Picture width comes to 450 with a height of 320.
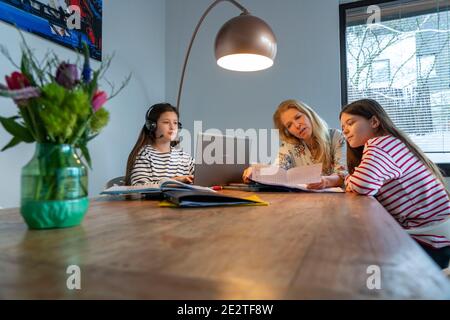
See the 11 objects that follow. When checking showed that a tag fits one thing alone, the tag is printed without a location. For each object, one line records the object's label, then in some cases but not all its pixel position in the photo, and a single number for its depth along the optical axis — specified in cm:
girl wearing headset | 182
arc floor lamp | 139
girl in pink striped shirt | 106
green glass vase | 53
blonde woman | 180
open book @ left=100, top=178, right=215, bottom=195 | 94
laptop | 134
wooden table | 26
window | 242
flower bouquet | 51
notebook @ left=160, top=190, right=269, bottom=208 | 79
